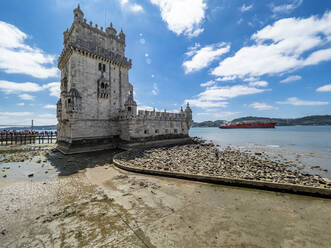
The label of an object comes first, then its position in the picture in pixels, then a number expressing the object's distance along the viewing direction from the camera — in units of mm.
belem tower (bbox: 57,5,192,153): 18516
